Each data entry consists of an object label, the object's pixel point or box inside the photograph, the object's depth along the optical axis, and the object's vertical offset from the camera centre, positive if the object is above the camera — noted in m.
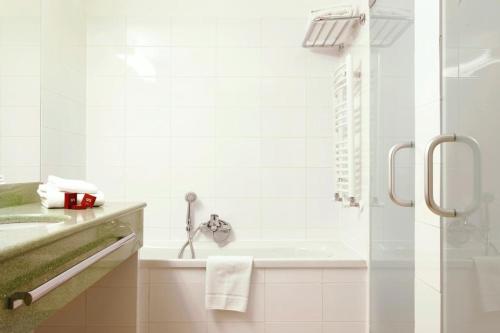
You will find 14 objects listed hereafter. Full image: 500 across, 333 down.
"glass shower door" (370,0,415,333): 1.67 +0.01
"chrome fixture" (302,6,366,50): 2.41 +0.92
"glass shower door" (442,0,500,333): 1.04 +0.01
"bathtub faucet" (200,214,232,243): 2.88 -0.42
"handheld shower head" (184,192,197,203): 2.91 -0.20
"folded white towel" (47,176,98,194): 1.70 -0.07
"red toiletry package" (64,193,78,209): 1.68 -0.13
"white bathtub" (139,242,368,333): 2.20 -0.71
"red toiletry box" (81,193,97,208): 1.72 -0.13
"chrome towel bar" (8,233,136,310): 0.83 -0.28
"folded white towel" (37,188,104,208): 1.67 -0.13
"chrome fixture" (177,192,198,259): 2.84 -0.37
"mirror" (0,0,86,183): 2.04 +0.47
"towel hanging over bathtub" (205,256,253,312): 2.16 -0.61
